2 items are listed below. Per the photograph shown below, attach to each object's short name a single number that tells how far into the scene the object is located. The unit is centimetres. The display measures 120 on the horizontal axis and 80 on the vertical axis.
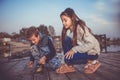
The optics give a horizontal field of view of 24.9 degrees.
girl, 173
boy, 181
